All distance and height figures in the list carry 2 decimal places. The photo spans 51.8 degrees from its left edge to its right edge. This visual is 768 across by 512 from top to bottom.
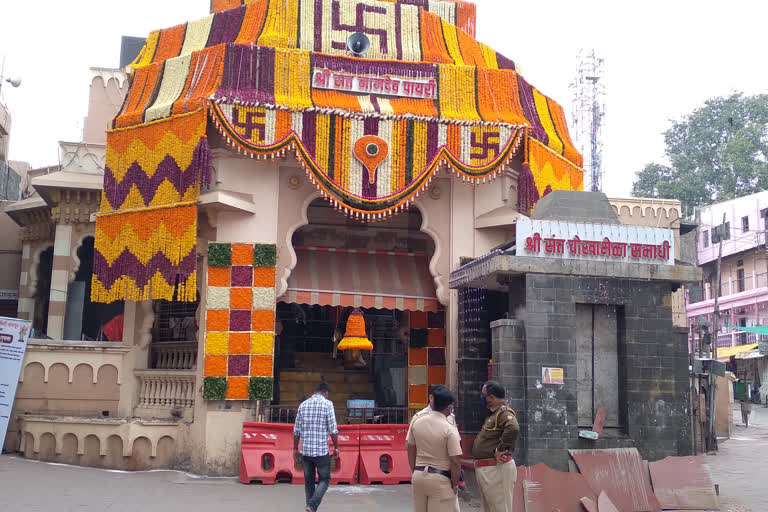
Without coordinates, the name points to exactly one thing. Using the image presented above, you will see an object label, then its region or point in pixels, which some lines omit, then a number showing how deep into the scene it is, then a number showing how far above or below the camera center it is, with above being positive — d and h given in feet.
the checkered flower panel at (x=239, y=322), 42.60 +2.37
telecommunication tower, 119.14 +39.40
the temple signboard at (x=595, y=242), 35.40 +5.95
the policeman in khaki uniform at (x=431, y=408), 21.84 -1.06
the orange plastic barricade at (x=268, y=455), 40.06 -4.46
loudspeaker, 47.70 +19.55
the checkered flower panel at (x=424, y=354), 49.62 +1.01
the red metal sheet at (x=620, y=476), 32.78 -4.27
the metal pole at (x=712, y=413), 51.55 -2.36
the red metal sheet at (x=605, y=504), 31.19 -5.14
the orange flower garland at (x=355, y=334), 47.11 +2.08
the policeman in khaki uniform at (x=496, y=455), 24.75 -2.61
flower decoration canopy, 42.88 +15.15
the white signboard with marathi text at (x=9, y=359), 46.23 +0.14
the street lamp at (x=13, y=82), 75.46 +26.48
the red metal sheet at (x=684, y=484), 33.19 -4.55
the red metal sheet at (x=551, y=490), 31.24 -4.65
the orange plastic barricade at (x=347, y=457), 40.37 -4.51
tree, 150.82 +43.42
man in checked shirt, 29.89 -2.56
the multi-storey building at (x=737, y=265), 114.83 +17.13
